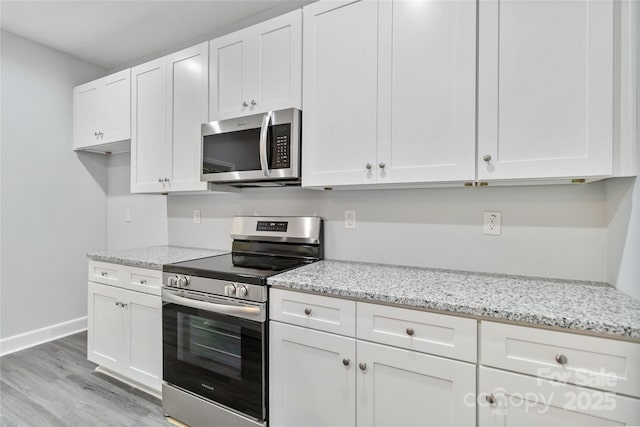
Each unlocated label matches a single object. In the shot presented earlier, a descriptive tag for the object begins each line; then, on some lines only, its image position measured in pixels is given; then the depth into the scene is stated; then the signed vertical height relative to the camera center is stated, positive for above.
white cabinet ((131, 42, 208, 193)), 2.27 +0.69
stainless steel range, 1.57 -0.67
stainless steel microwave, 1.84 +0.38
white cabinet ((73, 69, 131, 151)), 2.68 +0.88
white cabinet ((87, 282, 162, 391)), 2.02 -0.86
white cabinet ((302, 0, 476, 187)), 1.45 +0.61
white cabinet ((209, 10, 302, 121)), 1.87 +0.90
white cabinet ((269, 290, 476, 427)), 1.19 -0.72
